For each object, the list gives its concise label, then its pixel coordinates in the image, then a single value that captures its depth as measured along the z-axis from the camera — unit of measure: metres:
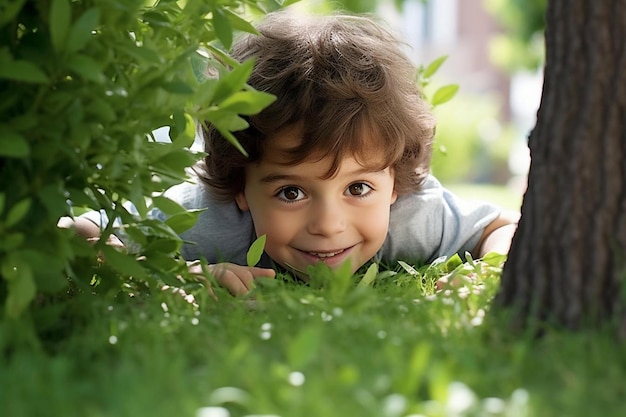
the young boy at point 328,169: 2.90
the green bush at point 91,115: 1.66
